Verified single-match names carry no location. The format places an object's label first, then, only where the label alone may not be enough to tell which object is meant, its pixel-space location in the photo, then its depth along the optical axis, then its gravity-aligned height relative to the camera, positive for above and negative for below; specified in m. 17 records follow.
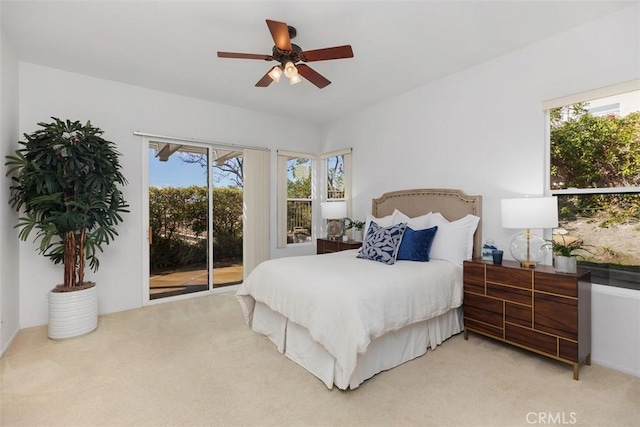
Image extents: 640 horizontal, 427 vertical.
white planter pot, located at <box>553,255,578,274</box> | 2.34 -0.40
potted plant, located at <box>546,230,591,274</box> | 2.34 -0.32
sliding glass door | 4.11 -0.06
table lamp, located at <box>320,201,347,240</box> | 4.63 -0.03
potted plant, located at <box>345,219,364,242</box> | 4.46 -0.22
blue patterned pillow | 2.96 -0.32
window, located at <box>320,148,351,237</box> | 4.91 +0.63
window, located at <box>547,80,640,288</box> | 2.39 +0.32
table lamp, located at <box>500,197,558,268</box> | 2.42 -0.07
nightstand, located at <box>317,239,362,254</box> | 4.30 -0.48
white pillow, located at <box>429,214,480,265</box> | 3.07 -0.29
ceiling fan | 2.17 +1.23
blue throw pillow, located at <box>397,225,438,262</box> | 3.04 -0.33
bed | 2.05 -0.73
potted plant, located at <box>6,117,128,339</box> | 2.82 +0.12
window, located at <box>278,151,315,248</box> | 5.05 +0.27
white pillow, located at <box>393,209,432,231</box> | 3.43 -0.09
